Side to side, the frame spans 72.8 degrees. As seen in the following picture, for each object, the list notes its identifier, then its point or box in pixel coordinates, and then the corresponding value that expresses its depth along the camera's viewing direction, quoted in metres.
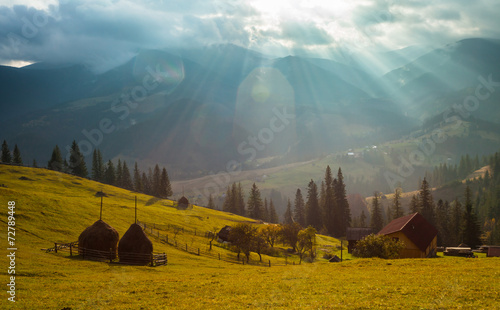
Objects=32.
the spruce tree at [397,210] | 118.43
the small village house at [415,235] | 68.19
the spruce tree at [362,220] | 141.38
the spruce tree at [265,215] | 154.26
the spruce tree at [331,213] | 135.62
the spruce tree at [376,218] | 127.75
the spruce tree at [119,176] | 161.54
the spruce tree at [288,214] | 155.25
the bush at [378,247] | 56.06
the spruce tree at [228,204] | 160.12
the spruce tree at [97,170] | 154.88
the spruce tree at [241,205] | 163.35
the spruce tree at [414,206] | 114.97
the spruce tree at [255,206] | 150.00
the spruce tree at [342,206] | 134.62
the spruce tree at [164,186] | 153.25
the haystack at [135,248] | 47.06
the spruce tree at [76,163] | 142.50
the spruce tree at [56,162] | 137.75
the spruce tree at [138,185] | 158.35
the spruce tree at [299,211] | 152.25
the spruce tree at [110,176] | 155.27
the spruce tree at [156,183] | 156.00
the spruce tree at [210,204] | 176.62
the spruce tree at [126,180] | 161.75
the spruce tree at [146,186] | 167.52
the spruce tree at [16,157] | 139.12
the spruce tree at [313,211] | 143.12
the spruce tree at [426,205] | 112.44
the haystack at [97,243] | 46.31
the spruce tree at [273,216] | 161.41
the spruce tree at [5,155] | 133.57
